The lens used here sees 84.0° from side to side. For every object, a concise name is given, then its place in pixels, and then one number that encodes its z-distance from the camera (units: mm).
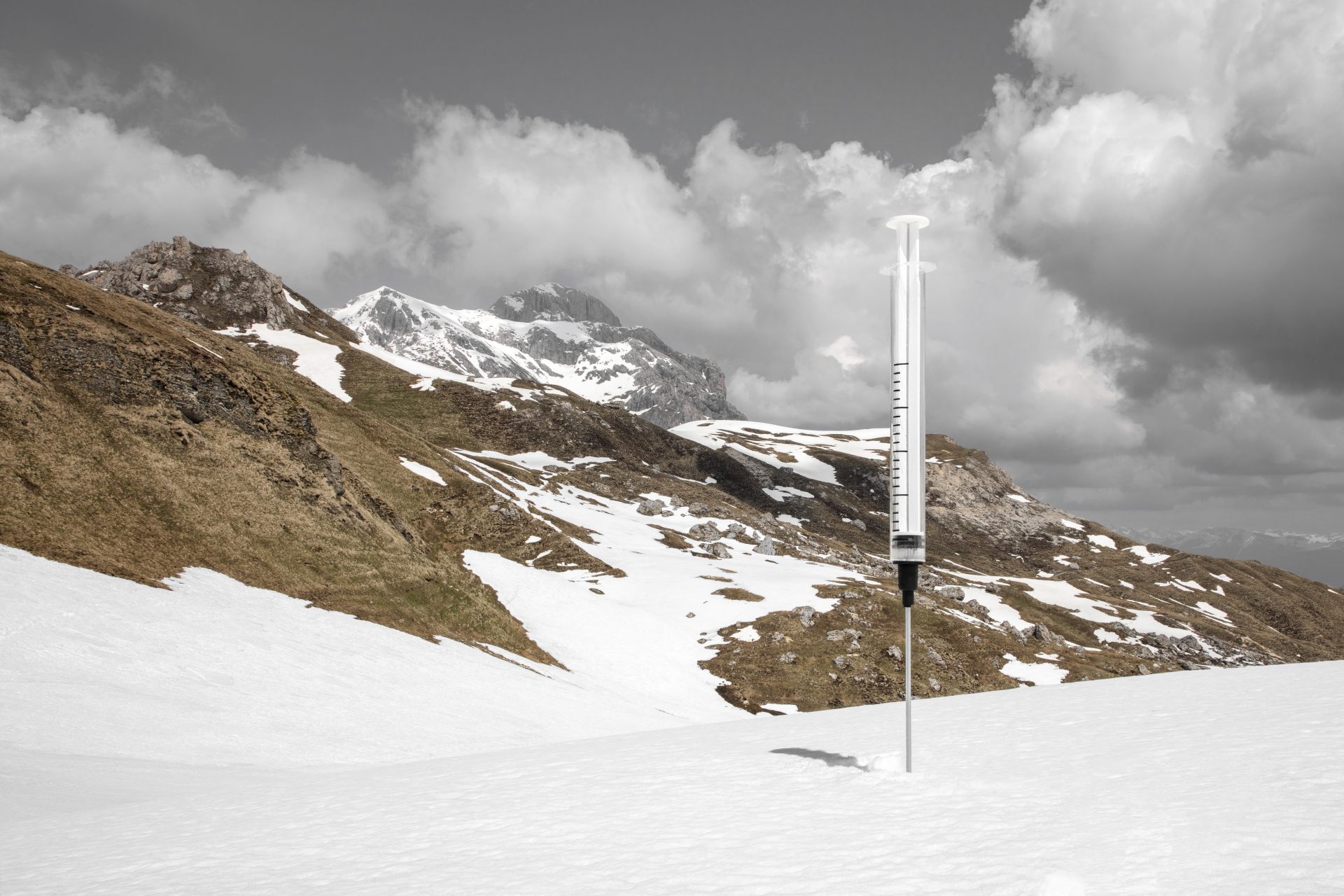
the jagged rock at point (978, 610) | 94250
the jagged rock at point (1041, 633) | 83312
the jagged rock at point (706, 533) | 109125
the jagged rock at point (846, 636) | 65000
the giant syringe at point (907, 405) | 13141
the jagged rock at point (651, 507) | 118562
